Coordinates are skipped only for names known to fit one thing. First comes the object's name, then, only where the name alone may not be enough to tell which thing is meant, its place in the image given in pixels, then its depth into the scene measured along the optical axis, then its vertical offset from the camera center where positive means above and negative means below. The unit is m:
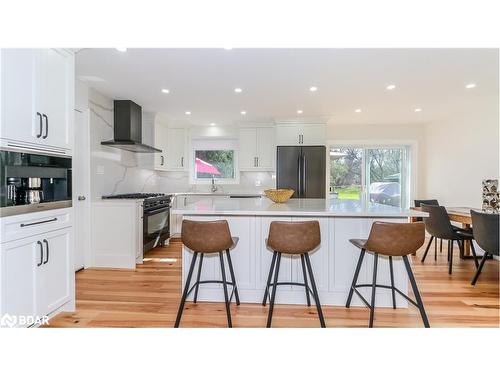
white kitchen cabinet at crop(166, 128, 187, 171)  5.39 +0.67
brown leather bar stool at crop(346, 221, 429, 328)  1.93 -0.41
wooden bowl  2.90 -0.14
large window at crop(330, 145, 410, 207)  5.93 +0.25
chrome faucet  5.71 -0.13
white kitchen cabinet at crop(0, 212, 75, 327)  1.66 -0.68
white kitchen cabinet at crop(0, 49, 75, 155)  1.65 +0.57
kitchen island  2.42 -0.73
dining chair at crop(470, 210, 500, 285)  2.78 -0.51
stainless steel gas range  3.80 -0.56
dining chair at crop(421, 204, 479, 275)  3.48 -0.61
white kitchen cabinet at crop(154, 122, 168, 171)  4.90 +0.70
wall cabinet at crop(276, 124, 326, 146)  5.02 +0.90
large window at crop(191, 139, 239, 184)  5.84 +0.48
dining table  3.39 -0.43
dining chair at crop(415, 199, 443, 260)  4.30 -0.33
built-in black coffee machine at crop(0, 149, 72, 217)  1.68 -0.01
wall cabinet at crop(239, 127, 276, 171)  5.39 +0.68
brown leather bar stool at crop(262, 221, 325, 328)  1.98 -0.42
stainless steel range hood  3.91 +0.85
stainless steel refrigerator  4.96 +0.23
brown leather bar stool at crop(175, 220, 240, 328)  2.01 -0.43
